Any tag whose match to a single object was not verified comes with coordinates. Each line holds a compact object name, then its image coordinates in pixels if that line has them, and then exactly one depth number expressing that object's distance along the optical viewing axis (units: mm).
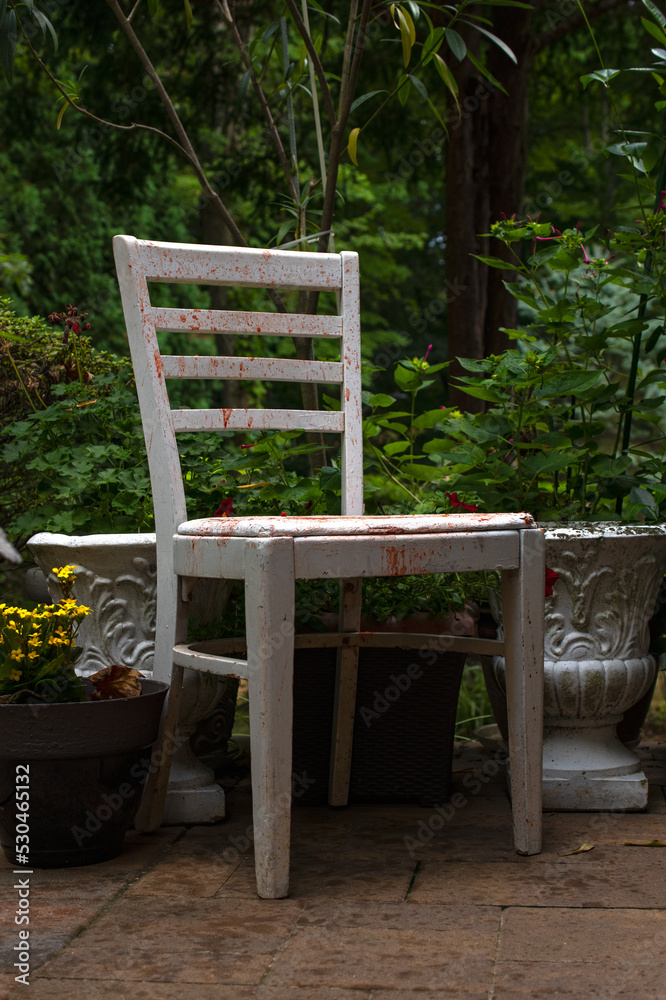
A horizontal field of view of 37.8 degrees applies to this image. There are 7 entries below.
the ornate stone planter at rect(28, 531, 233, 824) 2080
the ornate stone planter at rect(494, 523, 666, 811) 2139
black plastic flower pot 1737
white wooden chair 1591
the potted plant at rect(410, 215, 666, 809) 2150
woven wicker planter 2217
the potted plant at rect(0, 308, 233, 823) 2094
